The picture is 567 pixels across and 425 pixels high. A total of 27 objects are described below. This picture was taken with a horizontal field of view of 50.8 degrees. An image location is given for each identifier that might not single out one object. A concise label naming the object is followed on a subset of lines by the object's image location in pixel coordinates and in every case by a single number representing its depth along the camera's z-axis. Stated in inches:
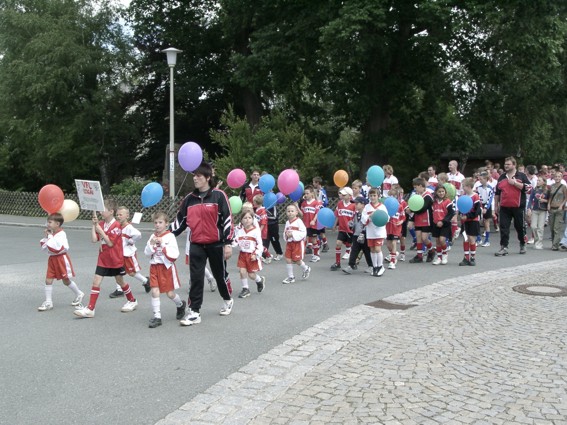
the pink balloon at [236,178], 508.7
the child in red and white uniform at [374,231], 423.2
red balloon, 323.0
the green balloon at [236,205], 442.0
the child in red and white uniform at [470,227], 470.6
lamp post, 774.5
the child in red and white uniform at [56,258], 320.5
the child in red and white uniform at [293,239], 397.7
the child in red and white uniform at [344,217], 470.6
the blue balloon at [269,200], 498.9
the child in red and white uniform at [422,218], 488.7
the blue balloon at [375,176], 483.2
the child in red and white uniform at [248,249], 358.0
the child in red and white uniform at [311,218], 521.9
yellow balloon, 335.3
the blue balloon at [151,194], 345.4
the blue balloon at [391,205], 440.1
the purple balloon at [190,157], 352.8
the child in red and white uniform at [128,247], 330.6
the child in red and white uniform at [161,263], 286.2
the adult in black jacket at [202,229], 286.0
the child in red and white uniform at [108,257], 307.0
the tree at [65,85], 1056.8
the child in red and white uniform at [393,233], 471.5
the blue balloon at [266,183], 506.3
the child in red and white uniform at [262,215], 461.1
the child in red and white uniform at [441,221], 480.7
